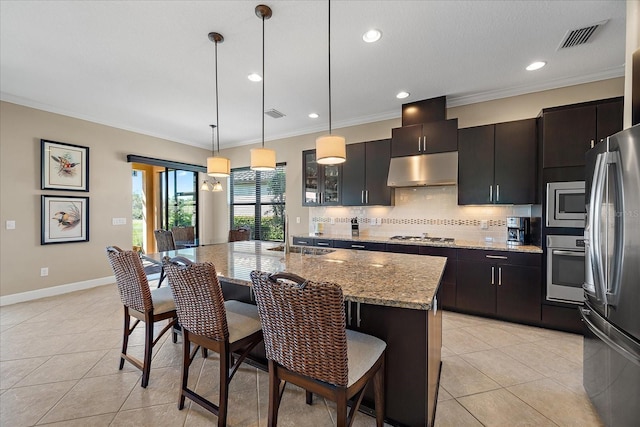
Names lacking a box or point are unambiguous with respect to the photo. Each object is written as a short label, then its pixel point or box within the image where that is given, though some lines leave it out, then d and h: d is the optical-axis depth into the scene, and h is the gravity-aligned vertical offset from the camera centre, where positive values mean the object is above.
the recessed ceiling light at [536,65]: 2.96 +1.60
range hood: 3.61 +0.58
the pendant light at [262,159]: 2.43 +0.48
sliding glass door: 6.57 +0.33
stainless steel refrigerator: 1.37 -0.35
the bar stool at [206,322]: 1.58 -0.68
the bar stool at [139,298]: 2.01 -0.67
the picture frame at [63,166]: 4.12 +0.71
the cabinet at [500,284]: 3.04 -0.83
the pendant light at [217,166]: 2.74 +0.46
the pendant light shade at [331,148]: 1.96 +0.46
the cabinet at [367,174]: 4.20 +0.60
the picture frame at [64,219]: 4.14 -0.12
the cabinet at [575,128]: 2.78 +0.88
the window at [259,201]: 5.85 +0.24
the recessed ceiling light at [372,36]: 2.43 +1.59
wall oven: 2.81 -0.57
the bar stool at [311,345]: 1.17 -0.61
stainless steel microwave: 2.83 +0.09
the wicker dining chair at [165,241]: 4.11 -0.43
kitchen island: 1.45 -0.60
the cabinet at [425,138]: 3.62 +1.02
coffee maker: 3.38 -0.22
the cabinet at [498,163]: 3.23 +0.61
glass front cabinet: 4.64 +0.51
